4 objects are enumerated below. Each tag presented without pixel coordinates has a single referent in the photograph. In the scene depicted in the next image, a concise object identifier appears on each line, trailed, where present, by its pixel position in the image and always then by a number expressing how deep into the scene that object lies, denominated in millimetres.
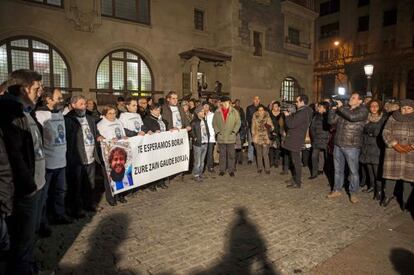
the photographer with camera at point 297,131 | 7102
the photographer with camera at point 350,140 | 6133
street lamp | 12961
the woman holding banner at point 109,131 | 6008
